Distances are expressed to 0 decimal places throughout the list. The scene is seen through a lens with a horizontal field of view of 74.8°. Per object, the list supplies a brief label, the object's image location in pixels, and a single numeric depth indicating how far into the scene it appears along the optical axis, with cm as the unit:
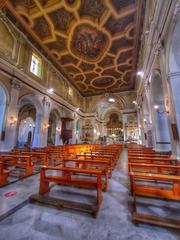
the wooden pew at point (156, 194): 163
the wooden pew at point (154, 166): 256
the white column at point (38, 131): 959
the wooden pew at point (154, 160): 350
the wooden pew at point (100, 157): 424
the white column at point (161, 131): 642
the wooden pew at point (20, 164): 379
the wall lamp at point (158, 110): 676
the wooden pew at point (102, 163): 284
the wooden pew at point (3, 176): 298
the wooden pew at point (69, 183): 198
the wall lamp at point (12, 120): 734
